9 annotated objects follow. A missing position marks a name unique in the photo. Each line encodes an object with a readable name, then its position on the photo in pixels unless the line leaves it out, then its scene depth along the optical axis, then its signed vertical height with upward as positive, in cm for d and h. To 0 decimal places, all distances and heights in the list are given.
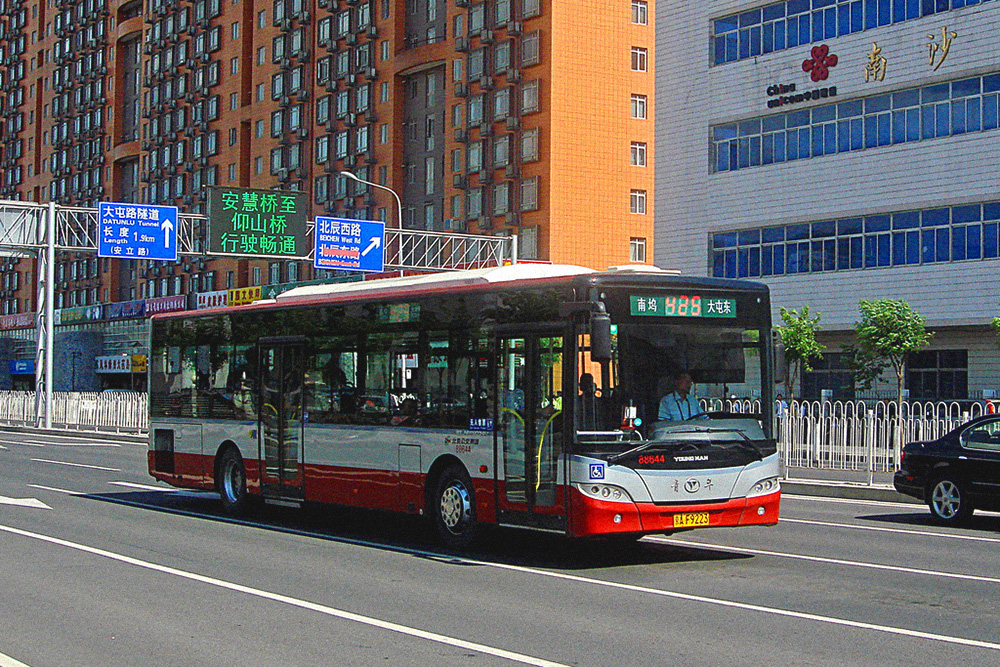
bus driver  1217 -10
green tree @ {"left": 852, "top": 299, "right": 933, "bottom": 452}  3669 +173
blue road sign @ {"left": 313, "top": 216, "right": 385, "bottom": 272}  4250 +496
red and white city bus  1203 -7
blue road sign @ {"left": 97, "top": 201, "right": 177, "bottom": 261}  4134 +525
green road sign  4112 +557
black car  1636 -102
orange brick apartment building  6047 +1599
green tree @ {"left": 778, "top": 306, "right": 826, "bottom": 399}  3756 +162
